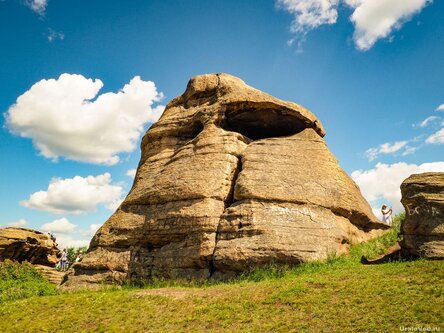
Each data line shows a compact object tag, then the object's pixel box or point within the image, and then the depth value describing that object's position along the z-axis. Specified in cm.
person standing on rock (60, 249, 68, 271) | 3788
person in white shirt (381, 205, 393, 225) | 2872
